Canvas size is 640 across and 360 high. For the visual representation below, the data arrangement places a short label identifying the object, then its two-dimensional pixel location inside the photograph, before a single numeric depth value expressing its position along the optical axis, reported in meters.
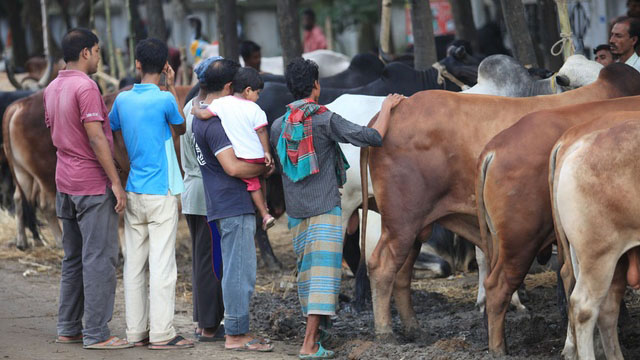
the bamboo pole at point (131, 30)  25.69
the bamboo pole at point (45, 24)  29.65
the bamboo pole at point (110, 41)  29.83
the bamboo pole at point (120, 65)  30.27
